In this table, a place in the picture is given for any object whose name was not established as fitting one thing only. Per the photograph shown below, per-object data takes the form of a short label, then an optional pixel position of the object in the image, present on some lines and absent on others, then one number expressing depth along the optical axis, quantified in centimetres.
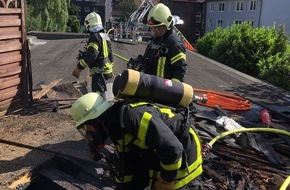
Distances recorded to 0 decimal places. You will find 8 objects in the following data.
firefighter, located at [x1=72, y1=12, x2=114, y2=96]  445
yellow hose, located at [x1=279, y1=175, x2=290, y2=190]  289
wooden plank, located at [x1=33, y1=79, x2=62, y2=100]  577
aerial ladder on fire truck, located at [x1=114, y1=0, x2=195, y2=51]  1853
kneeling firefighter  189
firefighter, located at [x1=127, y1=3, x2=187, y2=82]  343
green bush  1284
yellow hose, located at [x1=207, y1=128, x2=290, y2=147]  379
